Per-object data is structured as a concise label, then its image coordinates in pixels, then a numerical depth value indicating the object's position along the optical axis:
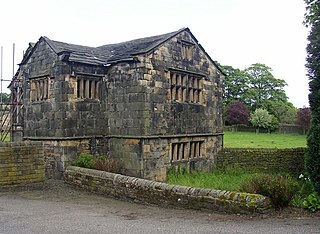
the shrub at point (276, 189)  9.32
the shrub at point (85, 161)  14.78
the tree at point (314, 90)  10.30
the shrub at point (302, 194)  9.77
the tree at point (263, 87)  67.50
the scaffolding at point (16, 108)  17.78
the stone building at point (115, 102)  15.55
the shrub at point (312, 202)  9.24
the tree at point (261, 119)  56.53
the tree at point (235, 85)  68.31
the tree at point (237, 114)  60.03
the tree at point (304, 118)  52.13
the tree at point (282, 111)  61.16
